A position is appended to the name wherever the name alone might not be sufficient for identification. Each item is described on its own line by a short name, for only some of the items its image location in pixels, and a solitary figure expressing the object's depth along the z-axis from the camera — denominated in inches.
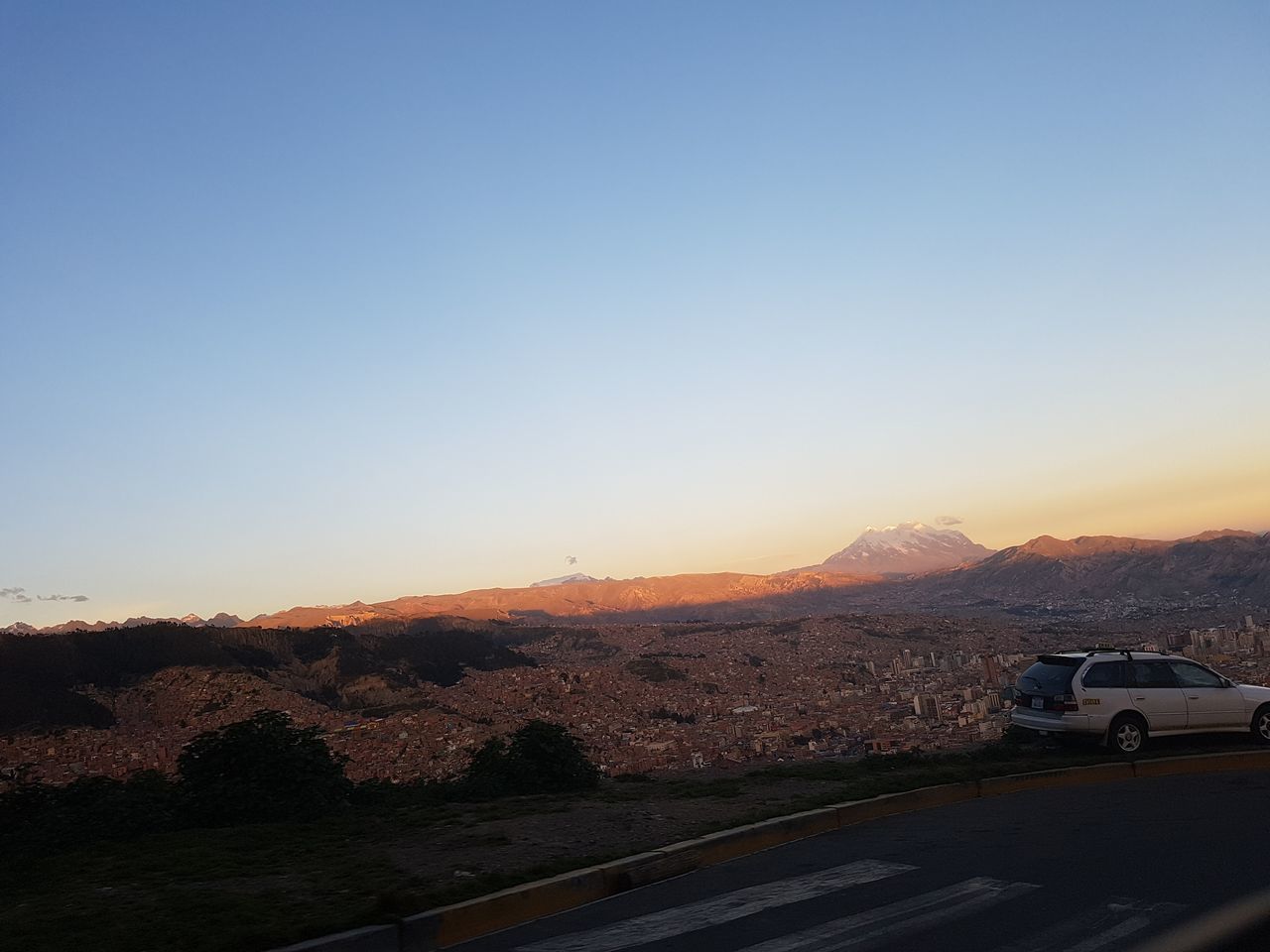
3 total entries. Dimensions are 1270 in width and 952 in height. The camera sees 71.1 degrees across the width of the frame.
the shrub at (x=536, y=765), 480.7
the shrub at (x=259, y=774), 405.7
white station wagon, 516.7
